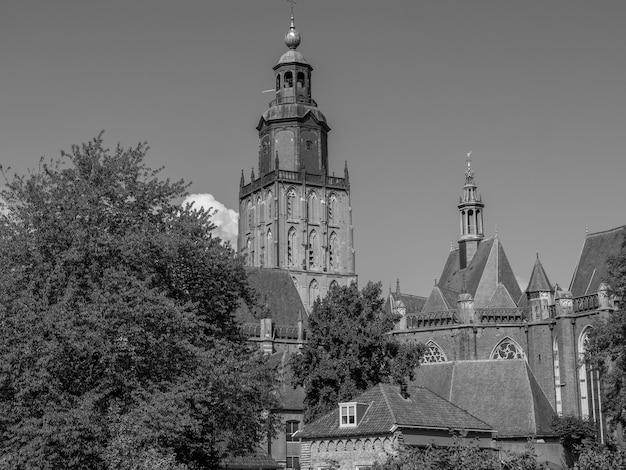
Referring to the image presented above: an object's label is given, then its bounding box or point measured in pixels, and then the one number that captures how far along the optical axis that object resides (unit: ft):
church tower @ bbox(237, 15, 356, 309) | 294.05
